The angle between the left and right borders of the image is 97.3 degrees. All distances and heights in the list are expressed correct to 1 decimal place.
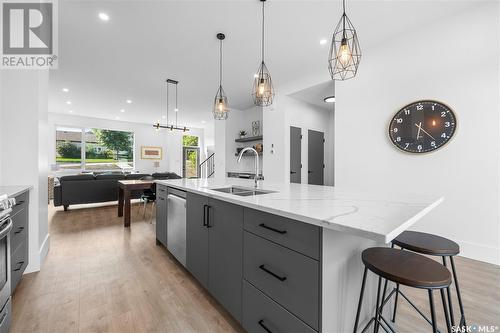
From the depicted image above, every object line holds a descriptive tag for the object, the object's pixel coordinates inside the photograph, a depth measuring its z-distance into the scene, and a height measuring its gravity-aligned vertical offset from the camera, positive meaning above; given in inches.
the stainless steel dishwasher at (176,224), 85.7 -24.6
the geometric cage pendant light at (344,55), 63.4 +32.4
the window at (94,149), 297.1 +22.7
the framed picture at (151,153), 356.5 +19.9
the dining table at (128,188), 150.9 -16.7
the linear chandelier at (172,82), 181.3 +70.1
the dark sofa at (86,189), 187.0 -21.6
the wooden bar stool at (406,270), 35.8 -18.3
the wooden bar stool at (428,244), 46.7 -17.6
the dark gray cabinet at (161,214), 104.2 -24.3
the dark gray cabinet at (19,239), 67.8 -25.1
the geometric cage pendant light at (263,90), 89.4 +31.0
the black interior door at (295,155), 191.0 +9.4
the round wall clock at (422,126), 105.5 +20.1
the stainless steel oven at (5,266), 51.0 -25.0
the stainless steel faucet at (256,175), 84.1 -3.9
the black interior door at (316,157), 205.5 +8.2
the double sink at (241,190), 78.2 -9.2
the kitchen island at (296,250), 38.2 -18.2
